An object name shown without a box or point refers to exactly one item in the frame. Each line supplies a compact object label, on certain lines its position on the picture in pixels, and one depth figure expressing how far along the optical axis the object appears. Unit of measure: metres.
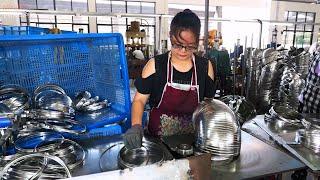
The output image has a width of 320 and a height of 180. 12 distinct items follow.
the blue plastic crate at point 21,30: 2.46
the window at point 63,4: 7.24
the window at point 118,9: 7.26
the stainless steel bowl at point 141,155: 1.00
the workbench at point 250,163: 0.97
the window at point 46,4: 6.94
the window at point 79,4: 7.25
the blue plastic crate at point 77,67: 1.51
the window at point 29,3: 6.67
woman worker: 1.41
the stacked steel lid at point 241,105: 2.56
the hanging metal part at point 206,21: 2.01
